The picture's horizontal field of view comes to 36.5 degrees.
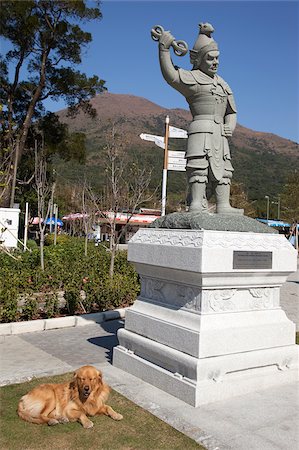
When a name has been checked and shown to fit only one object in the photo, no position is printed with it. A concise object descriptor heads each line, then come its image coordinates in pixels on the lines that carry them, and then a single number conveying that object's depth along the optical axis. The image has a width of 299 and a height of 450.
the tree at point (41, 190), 10.15
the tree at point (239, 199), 25.90
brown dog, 3.80
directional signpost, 12.19
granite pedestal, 4.30
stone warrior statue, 5.29
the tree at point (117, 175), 11.26
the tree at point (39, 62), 17.70
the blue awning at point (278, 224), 38.43
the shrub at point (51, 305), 7.64
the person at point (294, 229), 29.59
